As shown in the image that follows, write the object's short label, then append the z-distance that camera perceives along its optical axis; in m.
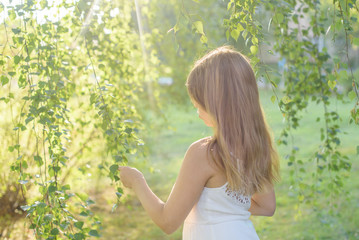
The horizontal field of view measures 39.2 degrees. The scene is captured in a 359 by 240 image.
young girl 1.66
